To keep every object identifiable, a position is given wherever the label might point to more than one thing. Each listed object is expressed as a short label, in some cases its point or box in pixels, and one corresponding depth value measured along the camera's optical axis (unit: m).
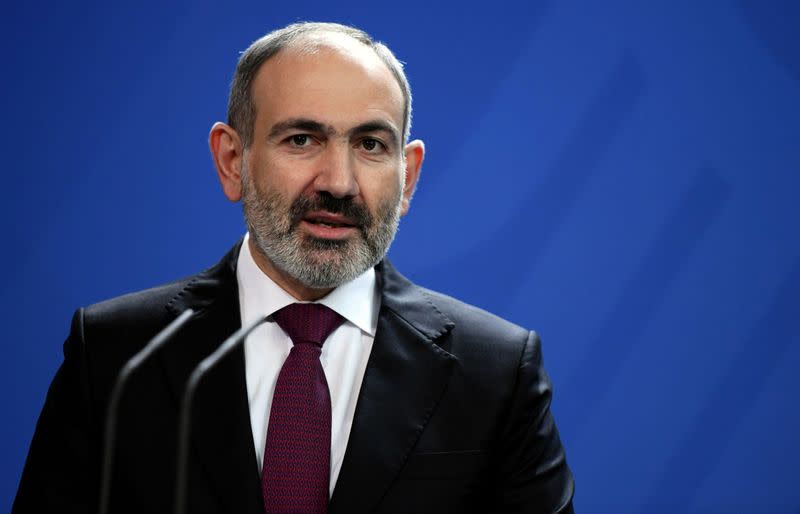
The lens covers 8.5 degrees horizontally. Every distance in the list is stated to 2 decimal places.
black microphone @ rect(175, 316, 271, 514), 4.29
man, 4.67
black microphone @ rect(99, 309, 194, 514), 4.31
